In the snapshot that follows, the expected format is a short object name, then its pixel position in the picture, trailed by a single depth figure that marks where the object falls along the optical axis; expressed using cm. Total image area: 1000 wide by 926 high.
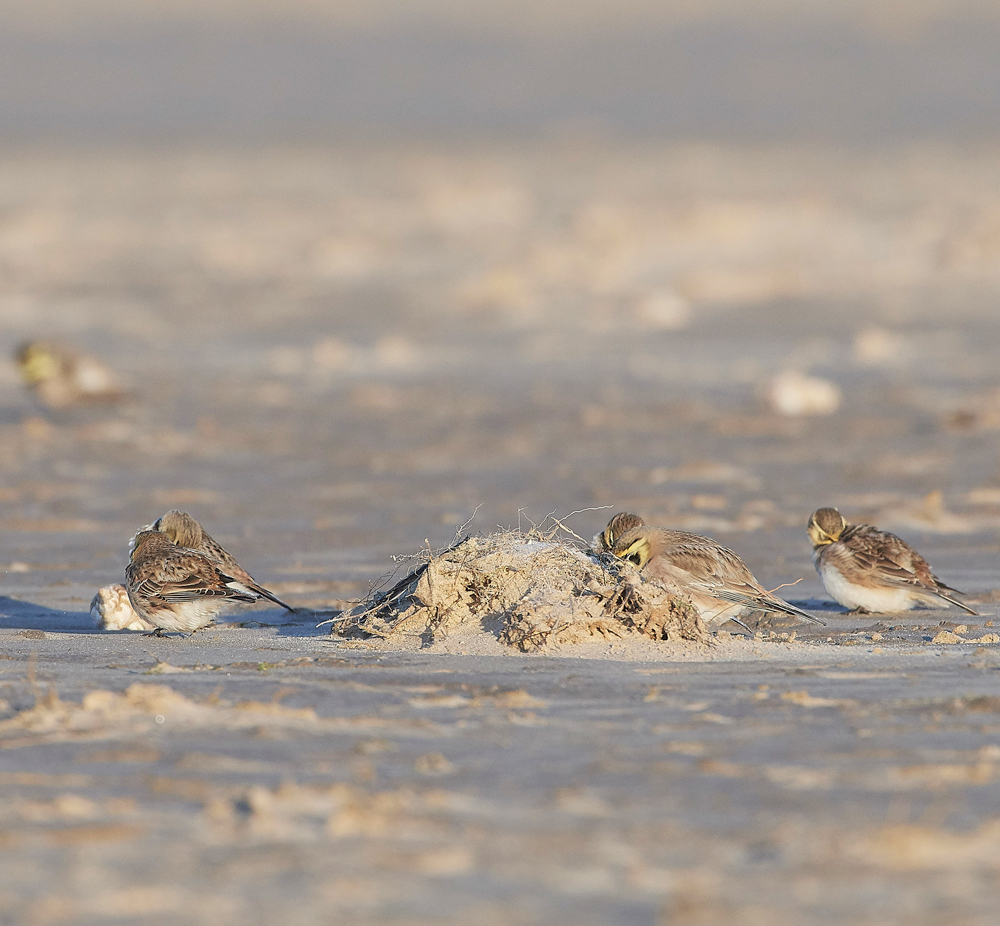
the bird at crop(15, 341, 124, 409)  3294
